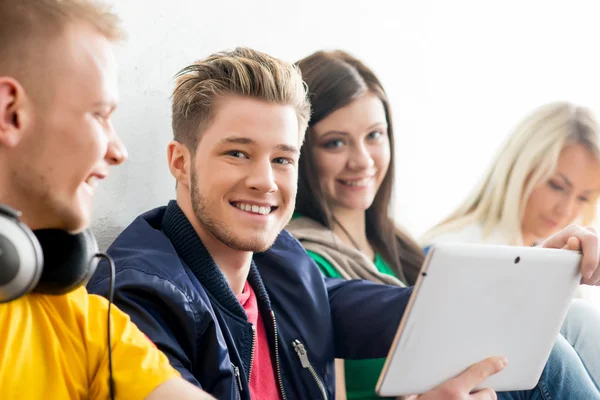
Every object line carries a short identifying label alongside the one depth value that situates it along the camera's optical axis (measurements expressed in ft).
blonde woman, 7.30
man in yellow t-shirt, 3.73
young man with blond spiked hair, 4.55
